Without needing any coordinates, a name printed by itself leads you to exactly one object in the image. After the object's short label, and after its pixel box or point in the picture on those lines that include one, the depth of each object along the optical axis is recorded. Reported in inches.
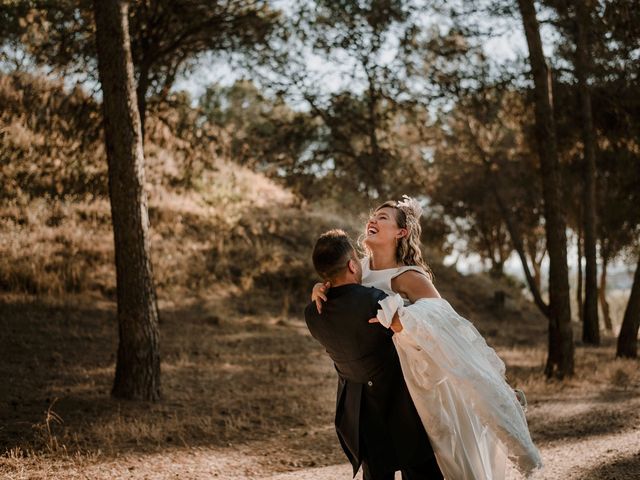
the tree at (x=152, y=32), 410.6
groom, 131.3
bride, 131.0
